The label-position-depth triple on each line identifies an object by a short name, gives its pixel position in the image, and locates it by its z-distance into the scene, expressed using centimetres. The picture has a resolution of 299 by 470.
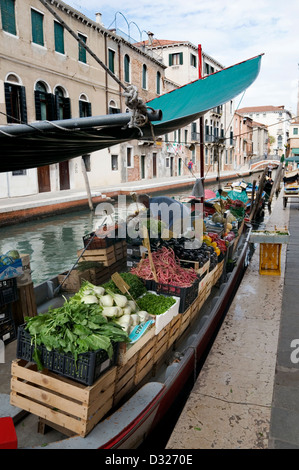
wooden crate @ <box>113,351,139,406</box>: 309
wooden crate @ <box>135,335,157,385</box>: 343
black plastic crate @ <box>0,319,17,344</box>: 427
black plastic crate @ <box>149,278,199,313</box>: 436
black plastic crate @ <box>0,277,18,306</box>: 426
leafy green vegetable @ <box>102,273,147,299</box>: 425
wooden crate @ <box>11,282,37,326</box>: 466
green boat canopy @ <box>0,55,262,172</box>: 351
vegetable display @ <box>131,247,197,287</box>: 458
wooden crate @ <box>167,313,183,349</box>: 410
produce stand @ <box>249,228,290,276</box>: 727
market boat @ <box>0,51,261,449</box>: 273
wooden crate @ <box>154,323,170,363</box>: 379
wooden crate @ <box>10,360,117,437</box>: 265
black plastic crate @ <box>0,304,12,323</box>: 432
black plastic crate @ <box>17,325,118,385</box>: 265
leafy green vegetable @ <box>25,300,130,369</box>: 273
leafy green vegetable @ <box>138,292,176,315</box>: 390
